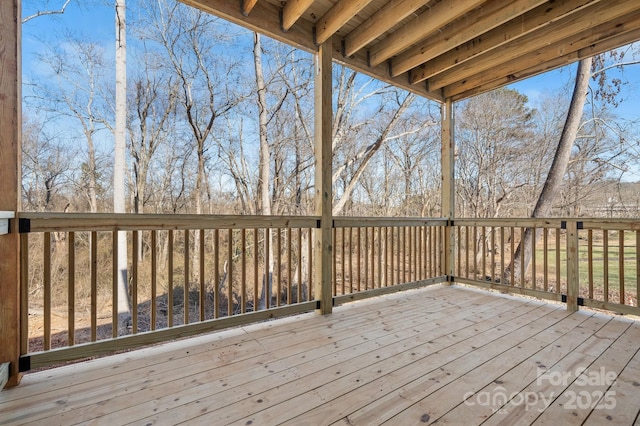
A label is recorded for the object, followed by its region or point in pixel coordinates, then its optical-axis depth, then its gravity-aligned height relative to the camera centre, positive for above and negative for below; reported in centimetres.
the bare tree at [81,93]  631 +280
